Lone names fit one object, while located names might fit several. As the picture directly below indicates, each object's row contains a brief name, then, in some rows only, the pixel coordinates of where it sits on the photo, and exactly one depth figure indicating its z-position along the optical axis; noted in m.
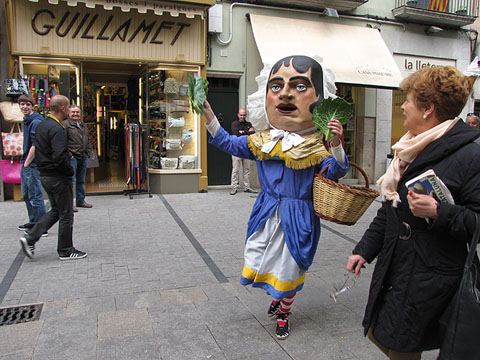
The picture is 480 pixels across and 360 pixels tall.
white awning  9.52
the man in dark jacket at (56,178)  4.73
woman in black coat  1.83
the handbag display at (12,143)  7.76
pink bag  6.91
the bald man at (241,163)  9.15
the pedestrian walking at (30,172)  5.80
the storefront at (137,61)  8.24
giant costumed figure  3.17
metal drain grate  3.48
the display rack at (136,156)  8.62
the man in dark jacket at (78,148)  7.42
